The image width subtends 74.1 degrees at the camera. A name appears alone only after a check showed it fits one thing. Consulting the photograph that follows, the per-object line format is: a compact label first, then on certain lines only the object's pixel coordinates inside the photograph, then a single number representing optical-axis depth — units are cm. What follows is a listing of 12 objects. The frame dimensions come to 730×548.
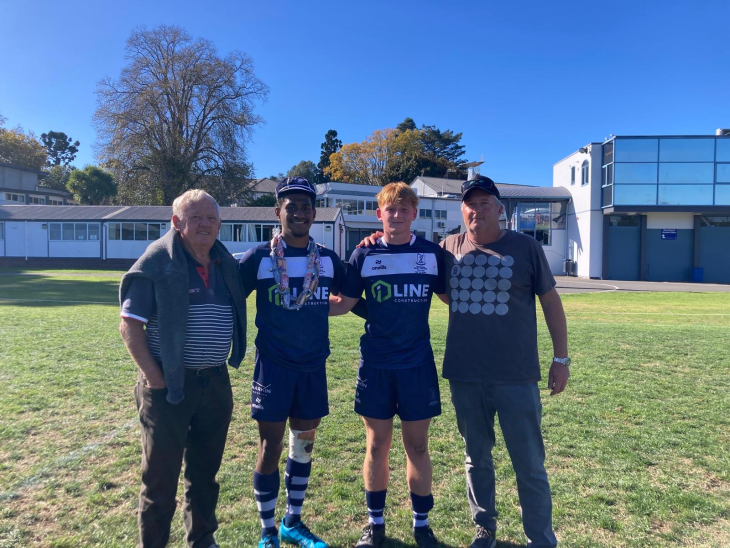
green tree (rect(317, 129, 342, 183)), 7634
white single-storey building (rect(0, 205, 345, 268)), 3516
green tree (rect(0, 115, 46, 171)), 6200
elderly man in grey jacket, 247
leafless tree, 3644
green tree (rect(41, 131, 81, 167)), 9788
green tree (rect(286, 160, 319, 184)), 7444
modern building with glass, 2819
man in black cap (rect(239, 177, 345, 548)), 287
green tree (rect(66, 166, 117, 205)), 5441
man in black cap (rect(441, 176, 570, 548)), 278
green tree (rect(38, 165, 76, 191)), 6731
